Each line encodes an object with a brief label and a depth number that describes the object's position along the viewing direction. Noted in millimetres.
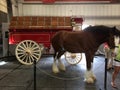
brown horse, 2758
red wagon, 4077
